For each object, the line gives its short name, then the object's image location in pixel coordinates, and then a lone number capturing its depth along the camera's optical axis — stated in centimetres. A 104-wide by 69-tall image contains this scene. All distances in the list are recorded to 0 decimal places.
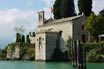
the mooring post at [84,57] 2451
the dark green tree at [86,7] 4953
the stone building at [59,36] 4537
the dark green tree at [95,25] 4216
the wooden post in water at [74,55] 2922
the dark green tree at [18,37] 6538
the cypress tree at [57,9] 5778
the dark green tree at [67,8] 5372
